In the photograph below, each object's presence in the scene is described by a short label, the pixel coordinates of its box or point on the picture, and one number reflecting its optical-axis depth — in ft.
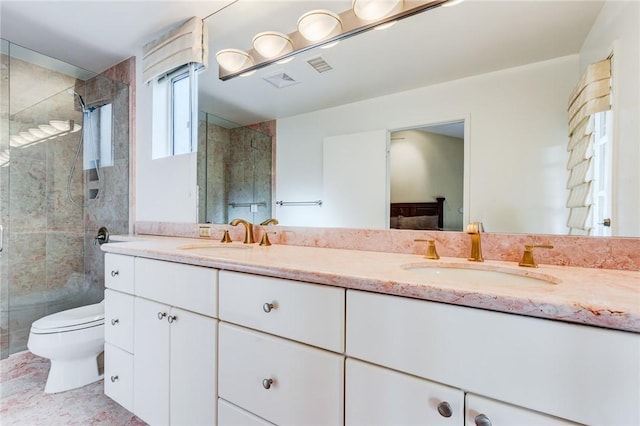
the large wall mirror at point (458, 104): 3.20
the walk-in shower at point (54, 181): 6.88
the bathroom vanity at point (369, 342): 1.73
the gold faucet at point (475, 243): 3.35
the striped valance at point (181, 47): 5.84
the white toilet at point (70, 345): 5.03
